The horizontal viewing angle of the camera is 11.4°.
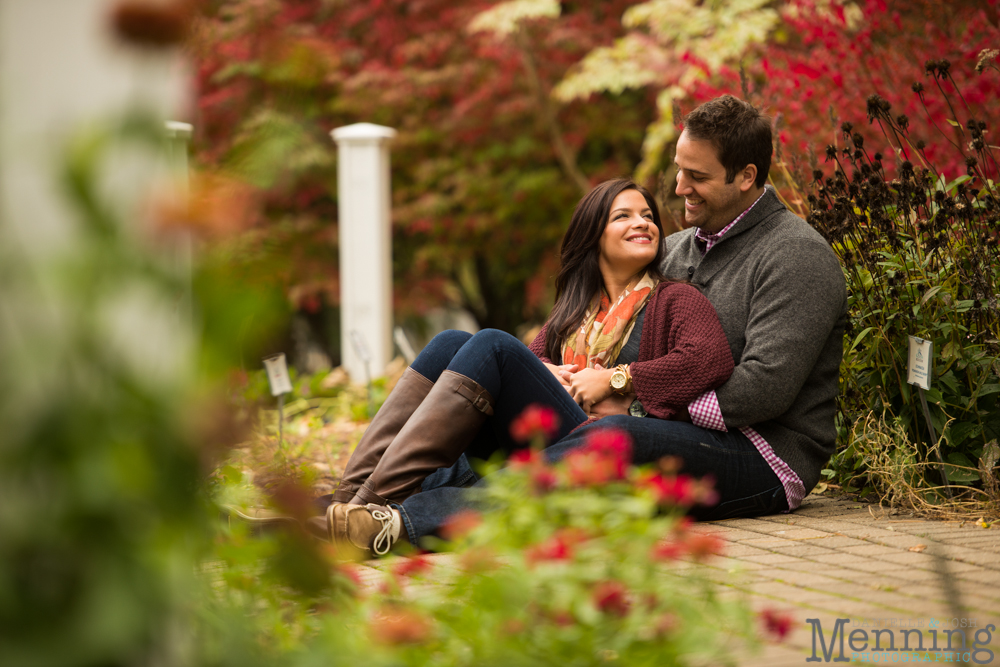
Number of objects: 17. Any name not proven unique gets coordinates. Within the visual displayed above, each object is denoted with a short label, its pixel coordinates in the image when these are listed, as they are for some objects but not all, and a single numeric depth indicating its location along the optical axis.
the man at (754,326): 8.31
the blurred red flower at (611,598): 6.71
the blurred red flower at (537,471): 7.57
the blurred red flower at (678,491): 7.28
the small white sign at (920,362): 8.36
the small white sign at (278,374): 8.86
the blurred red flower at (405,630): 6.39
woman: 8.32
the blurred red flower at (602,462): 7.45
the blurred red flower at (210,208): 5.11
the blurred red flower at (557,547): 6.76
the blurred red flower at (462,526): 7.30
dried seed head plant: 8.45
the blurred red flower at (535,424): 7.64
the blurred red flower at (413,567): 7.70
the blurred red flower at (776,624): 7.09
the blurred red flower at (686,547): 6.98
